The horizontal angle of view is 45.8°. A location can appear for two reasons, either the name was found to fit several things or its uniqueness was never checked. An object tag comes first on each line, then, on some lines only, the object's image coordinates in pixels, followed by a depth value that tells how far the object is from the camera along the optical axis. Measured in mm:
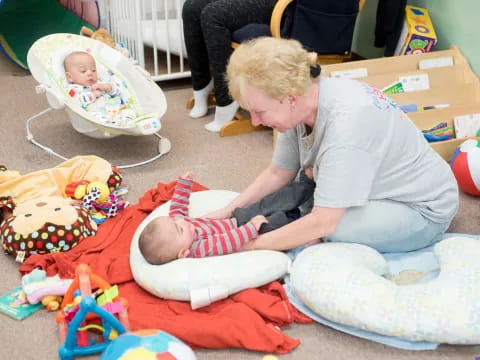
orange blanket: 1538
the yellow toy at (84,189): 2184
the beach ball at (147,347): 1322
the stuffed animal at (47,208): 1889
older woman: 1525
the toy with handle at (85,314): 1472
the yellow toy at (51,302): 1708
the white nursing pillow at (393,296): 1491
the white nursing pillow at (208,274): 1645
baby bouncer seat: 2473
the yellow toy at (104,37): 2977
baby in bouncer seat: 2672
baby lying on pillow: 1694
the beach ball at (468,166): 2221
